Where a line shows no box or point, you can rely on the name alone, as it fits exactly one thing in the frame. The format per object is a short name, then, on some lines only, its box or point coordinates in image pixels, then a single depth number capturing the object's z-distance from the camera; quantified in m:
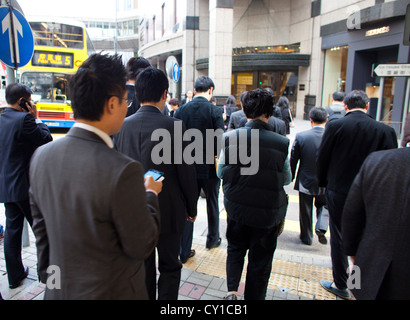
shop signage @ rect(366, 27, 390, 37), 13.64
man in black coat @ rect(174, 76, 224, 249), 3.70
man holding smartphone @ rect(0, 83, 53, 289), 2.92
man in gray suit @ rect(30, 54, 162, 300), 1.30
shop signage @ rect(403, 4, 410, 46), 3.75
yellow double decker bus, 12.47
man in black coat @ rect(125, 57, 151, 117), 3.35
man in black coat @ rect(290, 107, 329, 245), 4.13
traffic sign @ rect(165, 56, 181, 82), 9.18
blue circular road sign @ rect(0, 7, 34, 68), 3.69
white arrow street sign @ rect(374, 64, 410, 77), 5.05
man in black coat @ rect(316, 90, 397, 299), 2.95
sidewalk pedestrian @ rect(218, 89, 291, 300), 2.53
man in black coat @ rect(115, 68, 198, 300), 2.37
